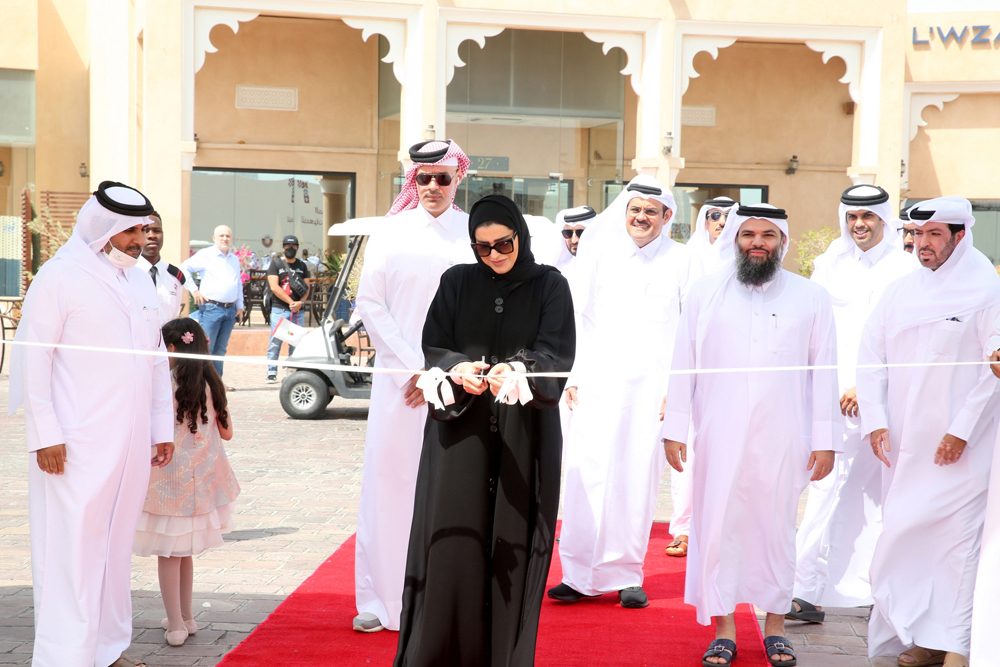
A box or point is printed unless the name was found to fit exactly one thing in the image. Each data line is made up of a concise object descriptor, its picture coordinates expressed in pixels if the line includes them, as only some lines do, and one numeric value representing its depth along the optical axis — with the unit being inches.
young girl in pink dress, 158.1
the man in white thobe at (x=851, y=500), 184.5
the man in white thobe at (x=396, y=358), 169.3
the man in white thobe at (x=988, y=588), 144.5
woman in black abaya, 134.3
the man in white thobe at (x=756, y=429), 159.6
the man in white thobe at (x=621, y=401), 189.0
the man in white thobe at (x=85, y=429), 136.1
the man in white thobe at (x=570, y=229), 288.8
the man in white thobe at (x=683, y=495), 225.3
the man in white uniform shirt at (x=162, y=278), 238.1
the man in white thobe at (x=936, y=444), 154.3
